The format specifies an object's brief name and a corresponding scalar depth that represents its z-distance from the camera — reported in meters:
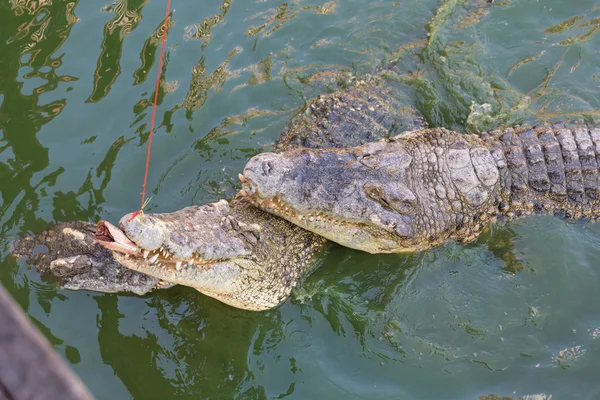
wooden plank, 1.16
